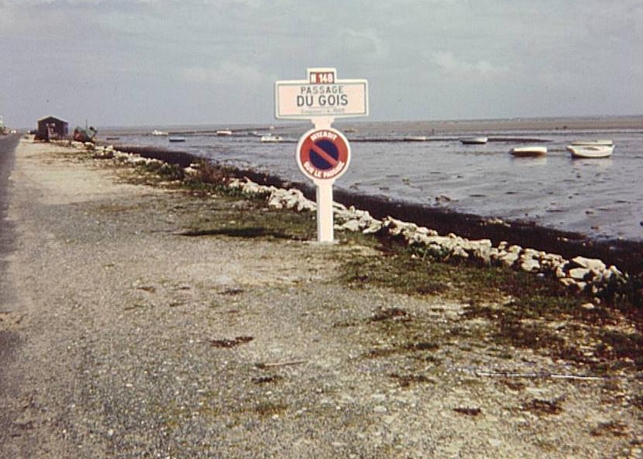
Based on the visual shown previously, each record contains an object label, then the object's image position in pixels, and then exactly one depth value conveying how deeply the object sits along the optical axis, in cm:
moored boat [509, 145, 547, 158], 4713
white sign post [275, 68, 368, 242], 1066
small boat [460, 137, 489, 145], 7150
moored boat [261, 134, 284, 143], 9862
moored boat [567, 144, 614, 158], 4325
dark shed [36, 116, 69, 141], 8886
